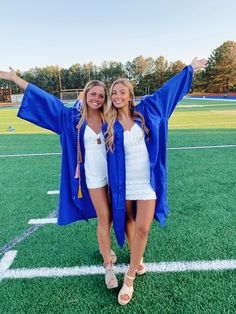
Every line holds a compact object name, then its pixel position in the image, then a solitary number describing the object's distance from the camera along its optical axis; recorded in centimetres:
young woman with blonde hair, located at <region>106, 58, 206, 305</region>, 202
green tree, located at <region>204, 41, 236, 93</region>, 5609
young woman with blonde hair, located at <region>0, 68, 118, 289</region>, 211
